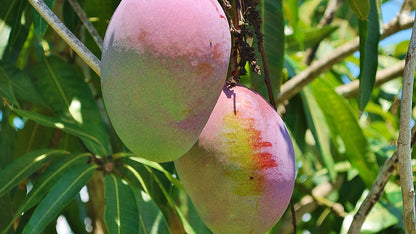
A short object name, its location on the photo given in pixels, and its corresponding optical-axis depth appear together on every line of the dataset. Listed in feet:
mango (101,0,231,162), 3.69
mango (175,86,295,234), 3.86
